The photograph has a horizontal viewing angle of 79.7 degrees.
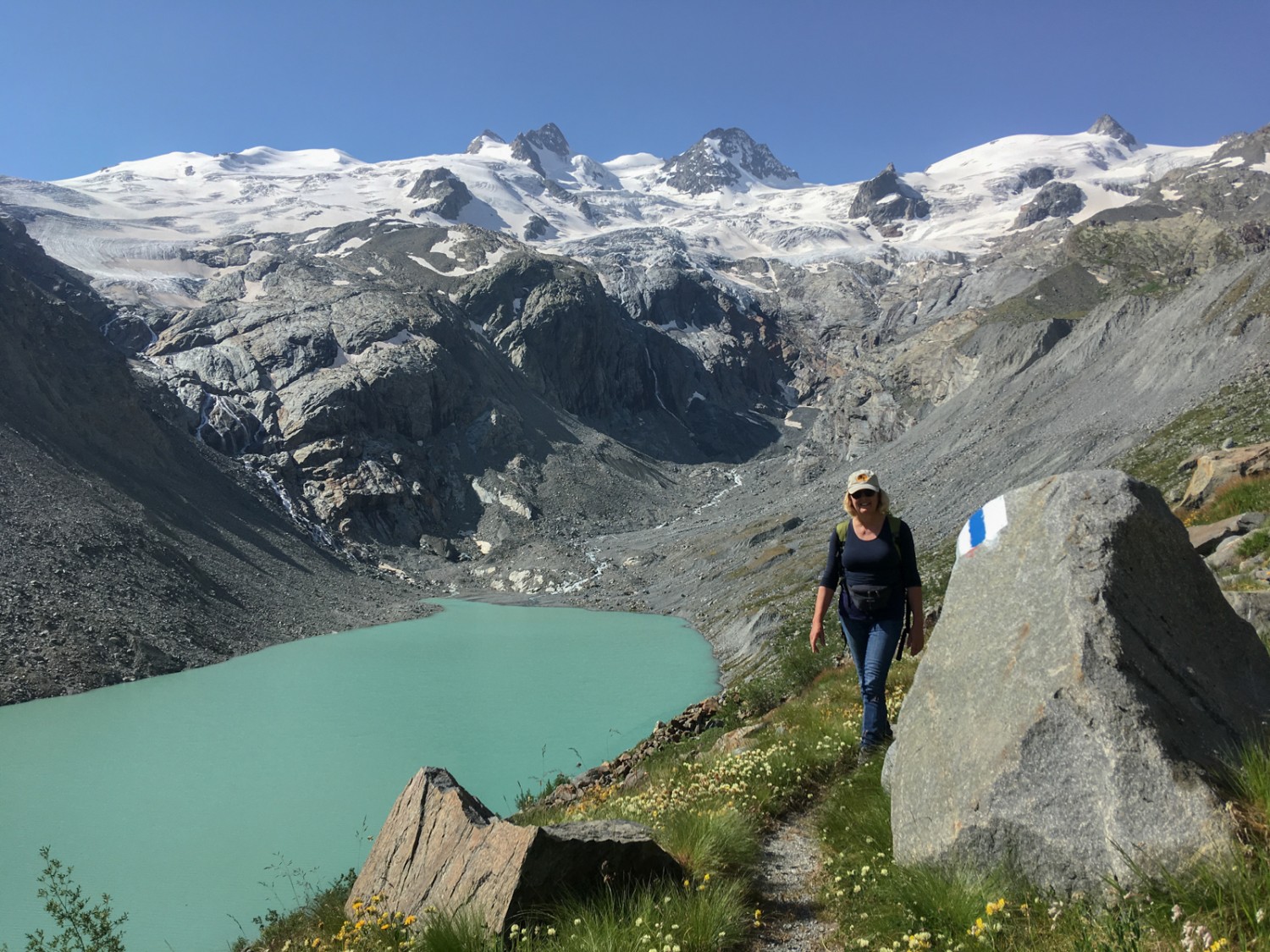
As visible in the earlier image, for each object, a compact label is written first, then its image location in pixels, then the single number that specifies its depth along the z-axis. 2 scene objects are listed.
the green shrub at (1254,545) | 11.88
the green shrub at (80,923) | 6.83
